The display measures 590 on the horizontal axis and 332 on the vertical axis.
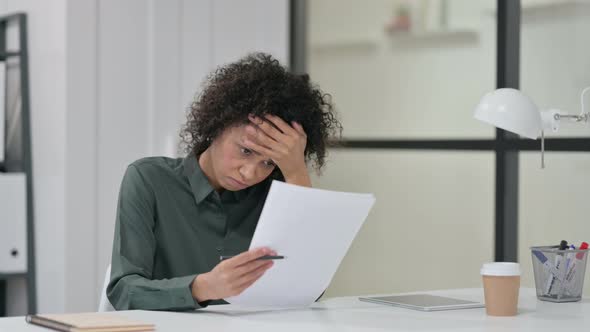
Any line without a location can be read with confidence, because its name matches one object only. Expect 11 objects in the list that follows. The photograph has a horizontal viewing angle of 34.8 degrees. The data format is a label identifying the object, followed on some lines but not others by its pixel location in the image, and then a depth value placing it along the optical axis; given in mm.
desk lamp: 2184
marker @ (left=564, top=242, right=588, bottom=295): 2281
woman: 2176
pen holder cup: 2275
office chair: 2137
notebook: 1655
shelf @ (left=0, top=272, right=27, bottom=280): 3369
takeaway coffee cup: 1982
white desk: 1770
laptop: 2047
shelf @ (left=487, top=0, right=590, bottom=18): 2867
